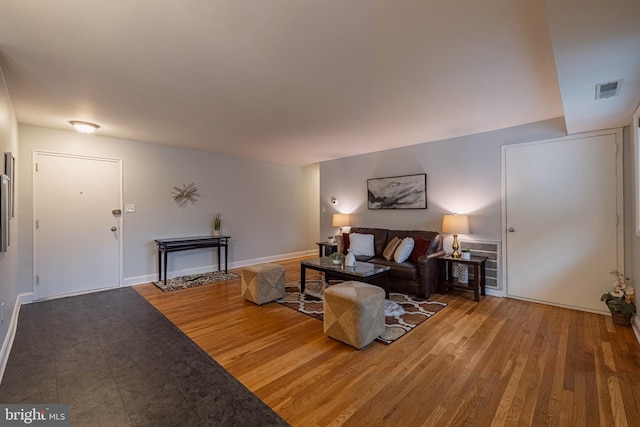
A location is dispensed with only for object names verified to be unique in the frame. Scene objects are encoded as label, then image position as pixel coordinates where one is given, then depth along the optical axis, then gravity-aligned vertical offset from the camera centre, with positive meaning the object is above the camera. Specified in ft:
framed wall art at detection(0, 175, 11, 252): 6.84 +0.11
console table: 14.83 -1.64
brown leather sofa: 12.25 -2.60
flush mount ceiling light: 11.55 +3.78
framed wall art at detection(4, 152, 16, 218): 7.96 +1.34
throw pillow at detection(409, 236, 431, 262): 13.21 -1.69
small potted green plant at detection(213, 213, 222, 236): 17.44 -0.67
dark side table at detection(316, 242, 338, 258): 17.22 -2.13
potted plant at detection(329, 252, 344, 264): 12.49 -2.01
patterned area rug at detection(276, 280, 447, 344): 9.12 -3.76
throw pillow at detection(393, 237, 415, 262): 13.34 -1.84
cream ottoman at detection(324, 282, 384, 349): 7.84 -2.93
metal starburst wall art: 16.26 +1.25
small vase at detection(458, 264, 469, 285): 12.92 -2.87
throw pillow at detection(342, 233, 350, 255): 16.40 -1.75
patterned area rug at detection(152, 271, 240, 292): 14.23 -3.58
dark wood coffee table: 11.09 -2.36
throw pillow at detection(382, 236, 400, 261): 14.01 -1.83
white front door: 12.40 -0.36
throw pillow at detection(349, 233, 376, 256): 15.30 -1.76
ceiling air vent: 6.94 +3.13
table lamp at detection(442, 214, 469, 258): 12.91 -0.60
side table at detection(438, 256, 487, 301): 11.91 -2.91
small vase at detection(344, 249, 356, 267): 12.07 -2.07
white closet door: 10.25 -0.29
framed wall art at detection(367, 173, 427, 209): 15.19 +1.20
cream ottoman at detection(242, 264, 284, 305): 11.46 -2.89
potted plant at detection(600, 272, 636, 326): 9.14 -3.08
